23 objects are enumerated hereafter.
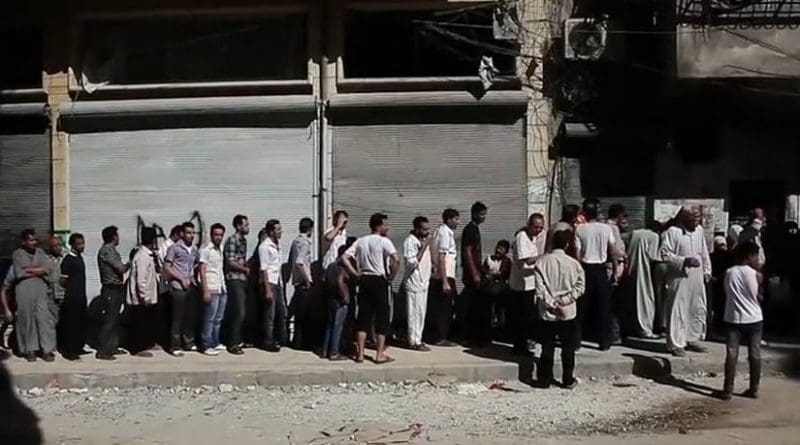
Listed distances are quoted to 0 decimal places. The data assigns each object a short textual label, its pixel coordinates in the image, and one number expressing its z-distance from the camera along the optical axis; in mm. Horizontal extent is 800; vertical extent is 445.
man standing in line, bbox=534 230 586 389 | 11016
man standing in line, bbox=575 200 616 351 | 12406
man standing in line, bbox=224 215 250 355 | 13109
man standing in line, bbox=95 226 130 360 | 12609
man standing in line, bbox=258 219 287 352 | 13156
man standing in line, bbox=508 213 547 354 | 12312
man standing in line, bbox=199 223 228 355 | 13008
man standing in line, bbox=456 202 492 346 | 13258
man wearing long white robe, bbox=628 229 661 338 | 12844
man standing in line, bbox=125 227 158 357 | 12805
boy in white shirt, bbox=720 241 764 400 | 10477
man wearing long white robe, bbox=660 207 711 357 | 11984
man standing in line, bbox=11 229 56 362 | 12531
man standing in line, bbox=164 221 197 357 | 12930
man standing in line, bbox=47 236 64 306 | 12719
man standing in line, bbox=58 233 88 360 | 12914
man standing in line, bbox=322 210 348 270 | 13234
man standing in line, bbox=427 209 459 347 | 13094
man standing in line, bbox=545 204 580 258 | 11953
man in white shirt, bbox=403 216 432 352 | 12969
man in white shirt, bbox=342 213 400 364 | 12219
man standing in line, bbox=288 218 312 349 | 13367
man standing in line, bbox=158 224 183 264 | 13148
